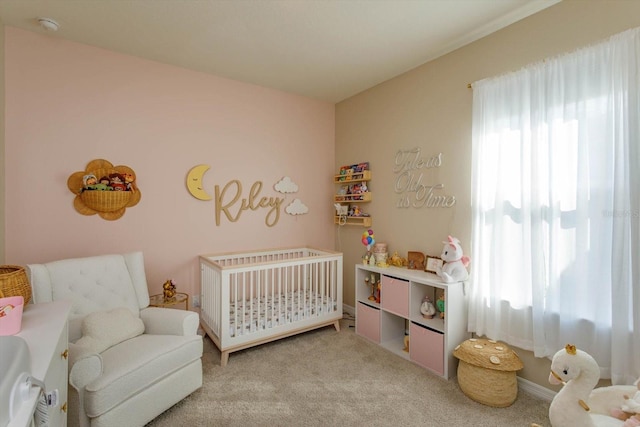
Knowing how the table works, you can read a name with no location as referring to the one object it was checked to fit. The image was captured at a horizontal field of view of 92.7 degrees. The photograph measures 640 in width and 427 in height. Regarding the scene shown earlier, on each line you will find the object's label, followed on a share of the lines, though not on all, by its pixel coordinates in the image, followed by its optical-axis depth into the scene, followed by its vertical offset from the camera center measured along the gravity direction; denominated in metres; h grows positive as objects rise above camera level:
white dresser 0.75 -0.46
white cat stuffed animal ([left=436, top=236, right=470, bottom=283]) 2.33 -0.42
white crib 2.48 -0.91
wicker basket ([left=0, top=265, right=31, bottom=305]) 1.29 -0.32
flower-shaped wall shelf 2.43 +0.18
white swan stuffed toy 1.38 -0.85
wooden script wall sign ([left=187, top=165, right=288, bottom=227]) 2.98 +0.13
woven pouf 1.93 -1.06
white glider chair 1.54 -0.81
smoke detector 2.13 +1.32
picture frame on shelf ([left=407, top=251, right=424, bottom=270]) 2.80 -0.47
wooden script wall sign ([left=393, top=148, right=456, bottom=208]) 2.67 +0.24
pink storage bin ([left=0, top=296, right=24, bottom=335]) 1.08 -0.38
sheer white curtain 1.64 +0.02
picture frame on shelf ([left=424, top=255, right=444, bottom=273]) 2.56 -0.45
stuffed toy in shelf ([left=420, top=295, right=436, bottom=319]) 2.52 -0.83
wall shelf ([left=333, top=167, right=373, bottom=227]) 3.40 +0.17
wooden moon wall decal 2.95 +0.28
